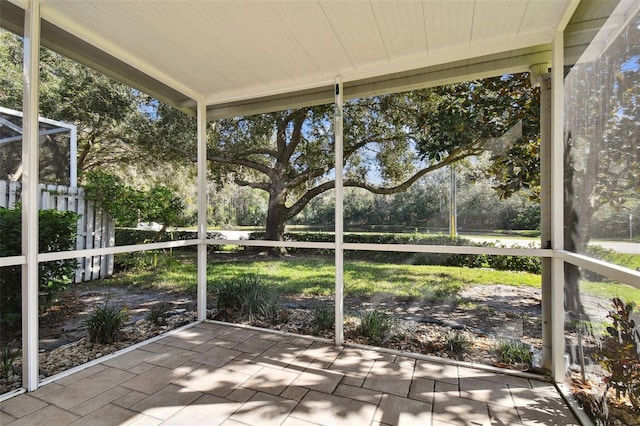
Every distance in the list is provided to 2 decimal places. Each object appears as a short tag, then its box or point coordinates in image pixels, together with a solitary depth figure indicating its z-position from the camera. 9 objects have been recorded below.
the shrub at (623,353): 1.36
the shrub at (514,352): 2.39
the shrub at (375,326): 2.83
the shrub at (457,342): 2.56
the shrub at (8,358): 2.07
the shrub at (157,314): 3.07
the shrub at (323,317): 3.04
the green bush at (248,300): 3.31
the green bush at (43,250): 2.05
